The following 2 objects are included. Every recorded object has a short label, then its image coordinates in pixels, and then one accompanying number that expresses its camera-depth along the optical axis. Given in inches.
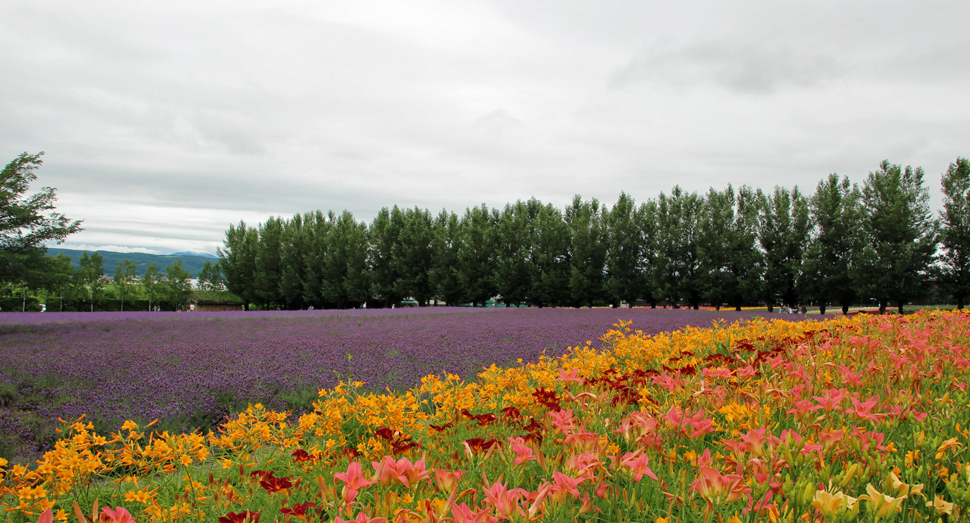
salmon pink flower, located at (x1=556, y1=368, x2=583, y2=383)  98.2
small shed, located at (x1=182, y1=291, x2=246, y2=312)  1903.5
